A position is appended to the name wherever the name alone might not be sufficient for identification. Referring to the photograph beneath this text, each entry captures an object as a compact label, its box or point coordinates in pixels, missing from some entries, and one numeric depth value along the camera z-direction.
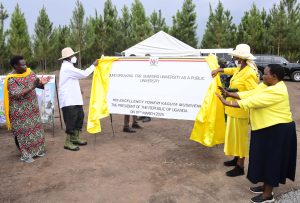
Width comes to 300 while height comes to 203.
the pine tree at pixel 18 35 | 18.11
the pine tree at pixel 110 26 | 20.44
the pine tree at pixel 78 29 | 18.45
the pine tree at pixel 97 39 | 20.23
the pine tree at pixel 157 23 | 21.98
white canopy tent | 13.50
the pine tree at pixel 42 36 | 18.99
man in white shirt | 4.46
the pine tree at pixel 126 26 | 21.59
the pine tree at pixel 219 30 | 20.92
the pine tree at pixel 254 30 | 20.53
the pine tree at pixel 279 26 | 19.21
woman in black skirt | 2.91
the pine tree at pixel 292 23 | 19.39
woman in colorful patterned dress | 4.11
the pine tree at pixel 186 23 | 21.49
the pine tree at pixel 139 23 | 20.58
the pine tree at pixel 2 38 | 17.90
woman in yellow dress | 3.63
